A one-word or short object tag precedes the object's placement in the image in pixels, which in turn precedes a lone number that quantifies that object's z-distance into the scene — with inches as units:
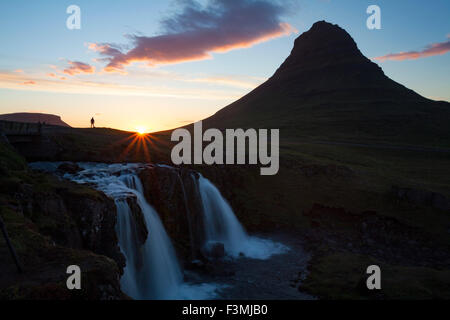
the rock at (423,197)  1459.2
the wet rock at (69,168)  1092.5
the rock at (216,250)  1149.1
